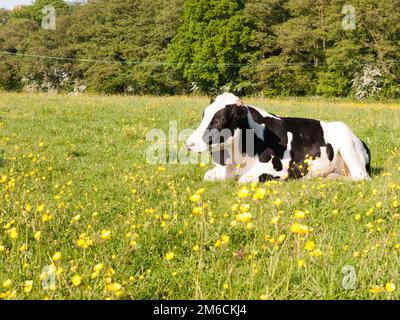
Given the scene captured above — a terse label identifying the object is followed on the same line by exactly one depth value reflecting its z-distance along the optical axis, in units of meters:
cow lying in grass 12.49
